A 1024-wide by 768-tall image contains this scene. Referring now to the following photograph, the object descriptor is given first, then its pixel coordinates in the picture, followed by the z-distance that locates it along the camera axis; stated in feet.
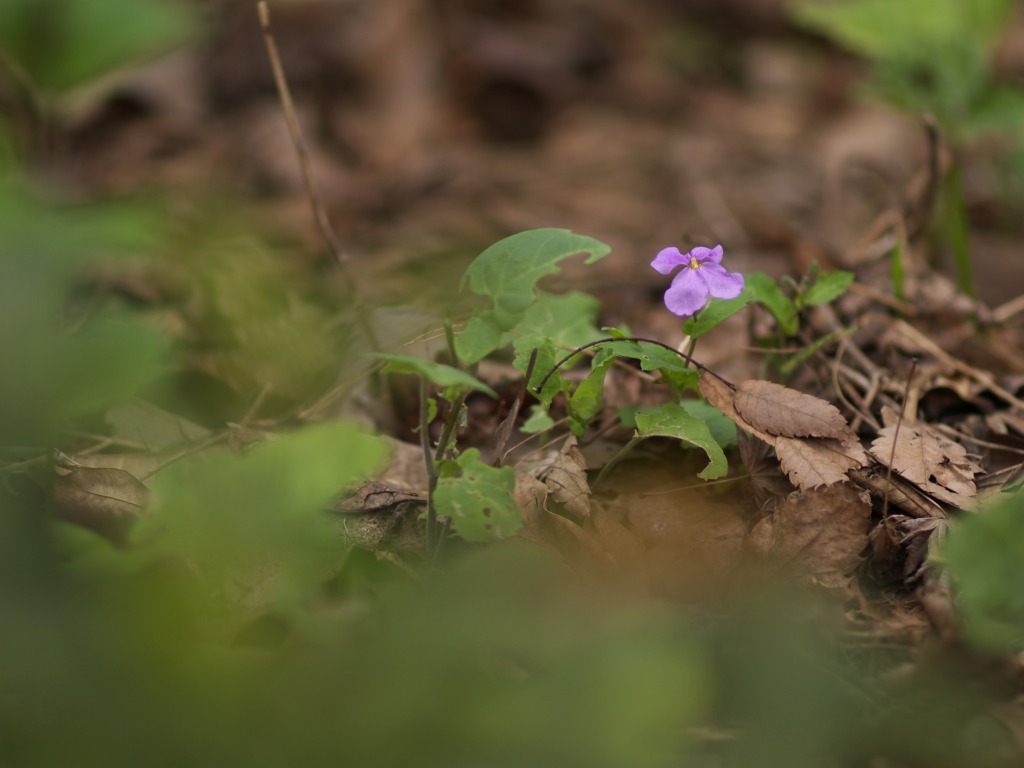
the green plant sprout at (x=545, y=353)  3.06
